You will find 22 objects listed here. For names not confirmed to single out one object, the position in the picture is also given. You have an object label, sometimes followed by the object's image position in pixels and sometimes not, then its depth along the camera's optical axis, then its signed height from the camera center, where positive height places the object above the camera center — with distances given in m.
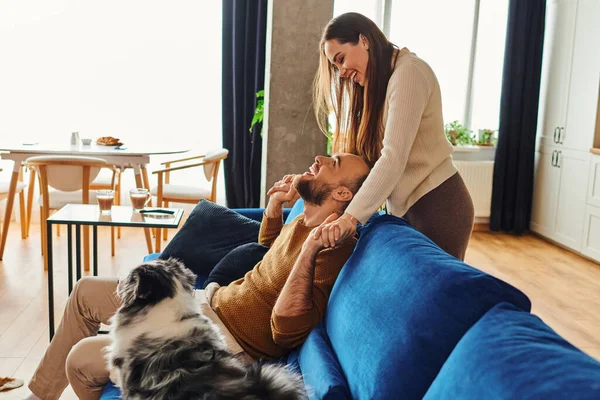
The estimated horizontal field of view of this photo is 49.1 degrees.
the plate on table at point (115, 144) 4.97 -0.30
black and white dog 1.43 -0.59
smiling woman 2.04 -0.03
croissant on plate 4.97 -0.27
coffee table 2.87 -0.50
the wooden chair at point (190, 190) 4.86 -0.62
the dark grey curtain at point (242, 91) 5.76 +0.17
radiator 6.21 -0.59
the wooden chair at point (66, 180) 4.23 -0.50
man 1.95 -0.63
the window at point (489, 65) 6.31 +0.52
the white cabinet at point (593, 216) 5.16 -0.74
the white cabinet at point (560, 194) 5.41 -0.63
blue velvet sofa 1.06 -0.42
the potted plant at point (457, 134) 6.20 -0.15
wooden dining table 4.56 -0.35
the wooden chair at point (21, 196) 4.78 -0.70
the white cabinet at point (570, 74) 5.29 +0.40
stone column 4.25 +0.16
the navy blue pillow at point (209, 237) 3.04 -0.60
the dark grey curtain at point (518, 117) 6.03 +0.02
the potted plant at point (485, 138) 6.36 -0.18
